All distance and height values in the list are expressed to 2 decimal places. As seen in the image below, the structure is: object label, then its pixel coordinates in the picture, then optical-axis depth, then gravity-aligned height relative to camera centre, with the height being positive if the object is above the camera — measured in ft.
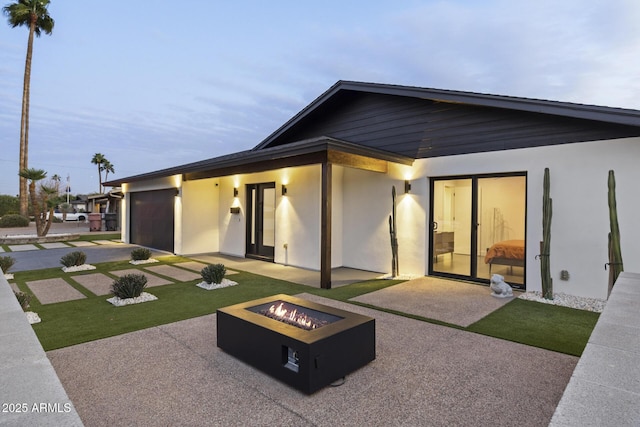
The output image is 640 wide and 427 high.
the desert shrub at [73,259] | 25.89 -3.83
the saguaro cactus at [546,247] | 17.99 -1.89
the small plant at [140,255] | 29.53 -3.93
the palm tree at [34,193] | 45.75 +2.18
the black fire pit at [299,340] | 8.77 -3.64
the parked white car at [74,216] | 91.71 -1.84
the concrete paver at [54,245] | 39.83 -4.38
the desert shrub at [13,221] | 66.69 -2.36
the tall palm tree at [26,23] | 62.59 +35.04
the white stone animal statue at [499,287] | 18.67 -4.20
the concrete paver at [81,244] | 40.93 -4.36
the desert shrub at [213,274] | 20.94 -3.93
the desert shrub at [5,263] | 22.35 -3.56
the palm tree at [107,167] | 167.12 +21.02
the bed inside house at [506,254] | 20.52 -2.63
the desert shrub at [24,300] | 14.34 -3.84
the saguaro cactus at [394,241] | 24.16 -2.15
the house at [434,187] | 17.74 +1.65
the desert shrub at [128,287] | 17.37 -3.98
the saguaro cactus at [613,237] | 15.65 -1.17
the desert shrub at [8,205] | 81.89 +0.97
